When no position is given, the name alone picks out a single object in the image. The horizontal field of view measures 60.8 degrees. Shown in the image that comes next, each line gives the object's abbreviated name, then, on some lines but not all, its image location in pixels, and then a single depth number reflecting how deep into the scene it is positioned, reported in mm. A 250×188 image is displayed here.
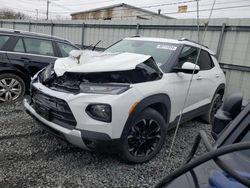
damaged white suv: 2500
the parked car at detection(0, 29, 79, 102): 4879
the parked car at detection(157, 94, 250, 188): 996
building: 25688
